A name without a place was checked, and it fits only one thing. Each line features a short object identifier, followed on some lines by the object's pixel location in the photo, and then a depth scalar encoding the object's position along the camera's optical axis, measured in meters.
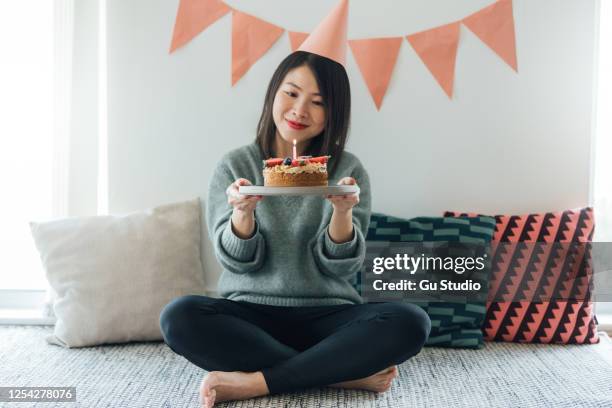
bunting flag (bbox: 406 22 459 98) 1.96
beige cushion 1.83
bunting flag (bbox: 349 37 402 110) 1.96
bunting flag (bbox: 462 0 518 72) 1.95
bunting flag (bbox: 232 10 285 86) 1.97
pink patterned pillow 1.88
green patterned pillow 1.84
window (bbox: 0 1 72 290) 2.00
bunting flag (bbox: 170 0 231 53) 1.98
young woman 1.43
